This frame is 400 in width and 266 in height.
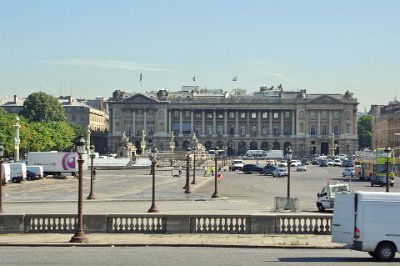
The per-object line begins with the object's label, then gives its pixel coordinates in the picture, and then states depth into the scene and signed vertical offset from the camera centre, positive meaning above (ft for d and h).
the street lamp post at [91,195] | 243.60 -7.36
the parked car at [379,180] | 329.31 -3.87
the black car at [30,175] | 366.12 -3.96
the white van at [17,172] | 337.72 -2.73
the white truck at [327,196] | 196.65 -5.52
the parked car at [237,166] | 556.92 +0.19
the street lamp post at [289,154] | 215.28 +2.65
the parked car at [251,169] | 501.97 -1.18
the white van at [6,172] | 308.91 -2.75
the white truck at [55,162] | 398.01 +0.93
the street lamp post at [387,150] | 211.98 +3.74
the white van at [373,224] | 106.73 -5.81
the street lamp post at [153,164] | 178.99 +0.27
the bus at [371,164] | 339.16 +1.35
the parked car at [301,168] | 536.42 -0.49
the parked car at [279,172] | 438.81 -2.19
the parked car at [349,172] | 436.35 -1.83
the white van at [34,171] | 366.63 -2.54
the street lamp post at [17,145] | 436.76 +7.75
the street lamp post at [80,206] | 126.21 -5.16
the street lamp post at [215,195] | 254.06 -7.18
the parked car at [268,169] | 471.62 -1.07
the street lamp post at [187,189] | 274.40 -6.24
